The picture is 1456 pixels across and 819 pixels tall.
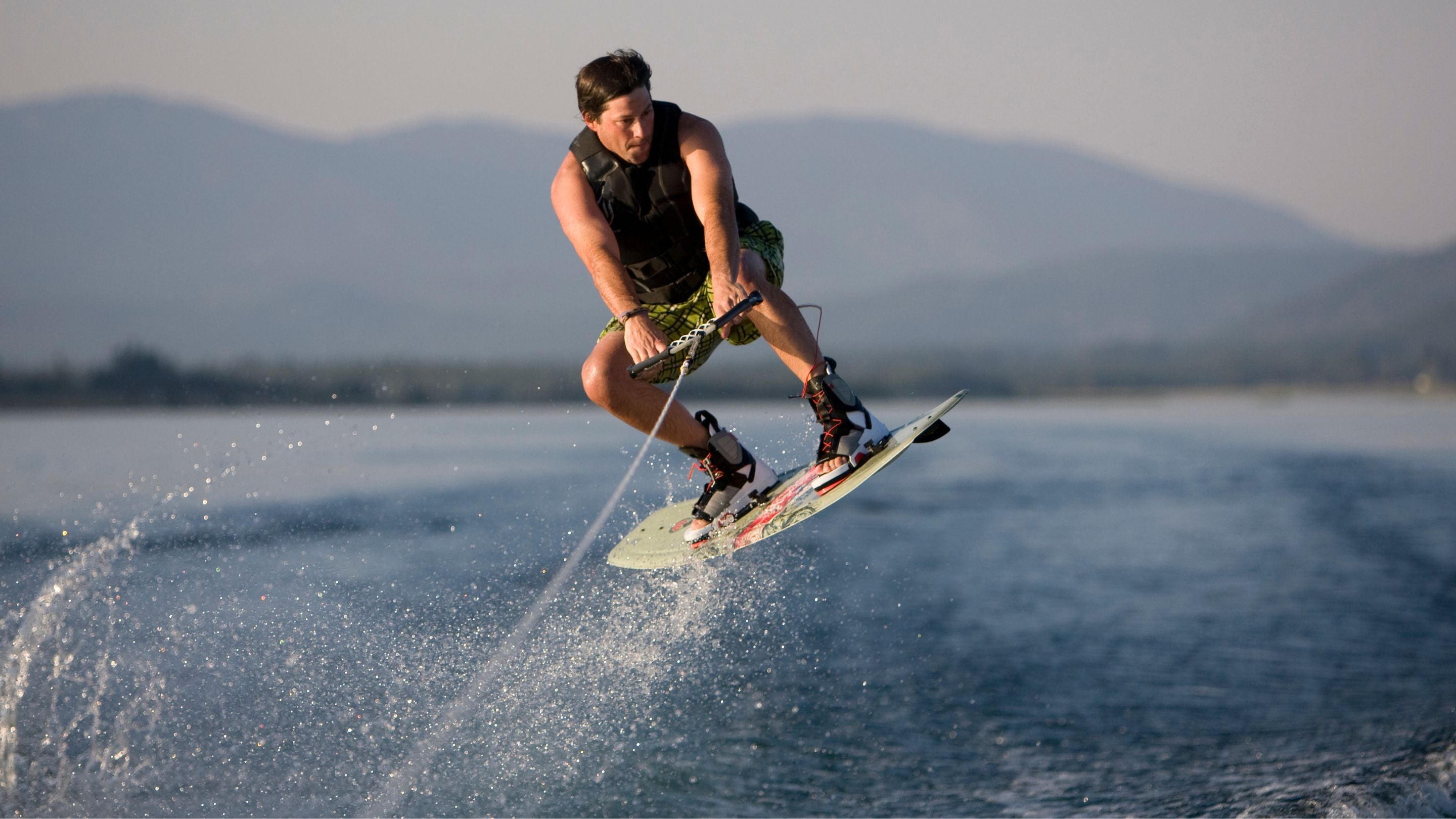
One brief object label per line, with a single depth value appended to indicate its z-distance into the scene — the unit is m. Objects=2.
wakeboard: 14.09
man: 12.62
